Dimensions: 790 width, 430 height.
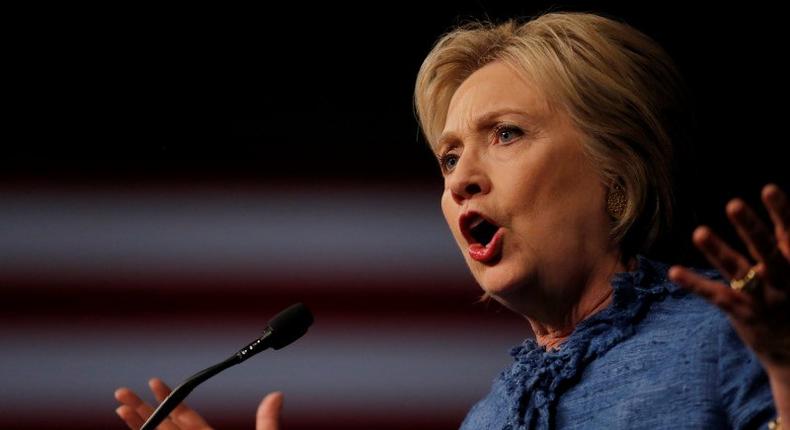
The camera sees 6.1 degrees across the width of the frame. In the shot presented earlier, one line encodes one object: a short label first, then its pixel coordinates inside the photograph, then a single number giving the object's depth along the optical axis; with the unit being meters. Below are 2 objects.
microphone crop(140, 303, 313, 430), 5.60
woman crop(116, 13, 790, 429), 5.56
